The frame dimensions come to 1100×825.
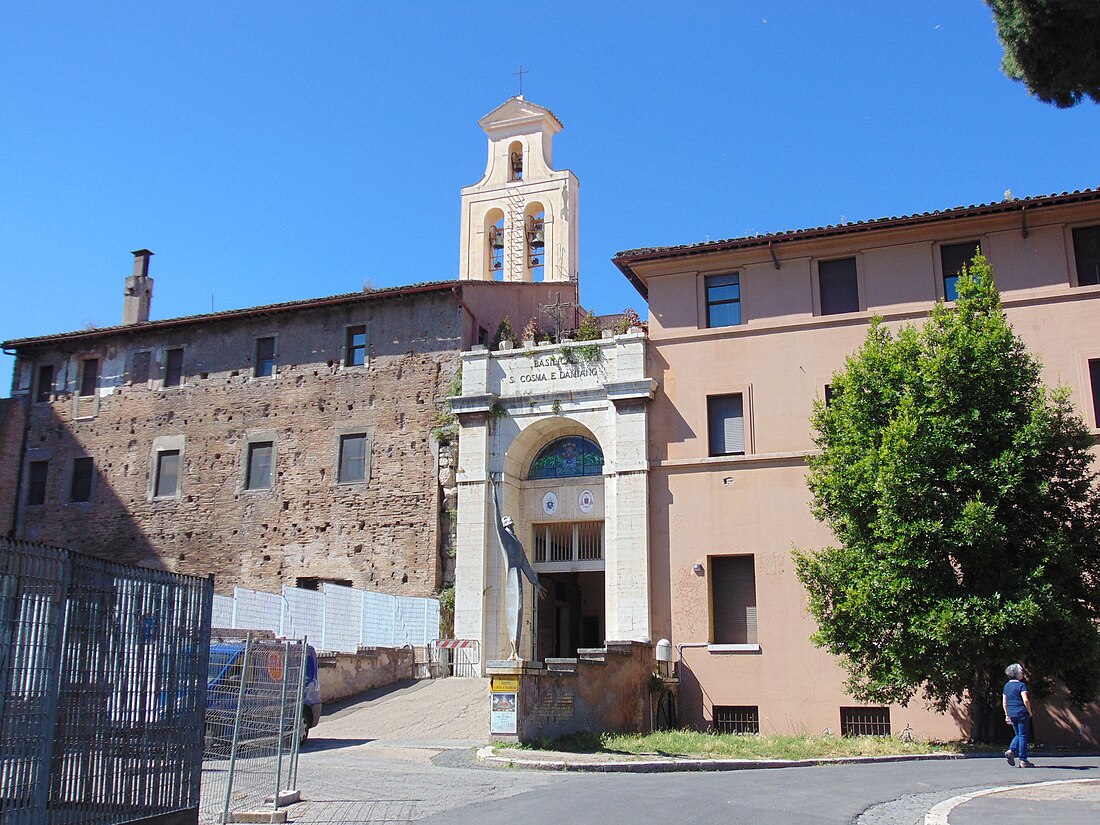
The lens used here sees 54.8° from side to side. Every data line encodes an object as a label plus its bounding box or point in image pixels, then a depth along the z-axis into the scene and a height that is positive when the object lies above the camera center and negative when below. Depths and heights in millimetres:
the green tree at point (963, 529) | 17078 +1870
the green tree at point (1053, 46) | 12516 +7027
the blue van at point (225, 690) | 11649 -544
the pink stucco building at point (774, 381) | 22031 +5706
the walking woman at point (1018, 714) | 14406 -926
